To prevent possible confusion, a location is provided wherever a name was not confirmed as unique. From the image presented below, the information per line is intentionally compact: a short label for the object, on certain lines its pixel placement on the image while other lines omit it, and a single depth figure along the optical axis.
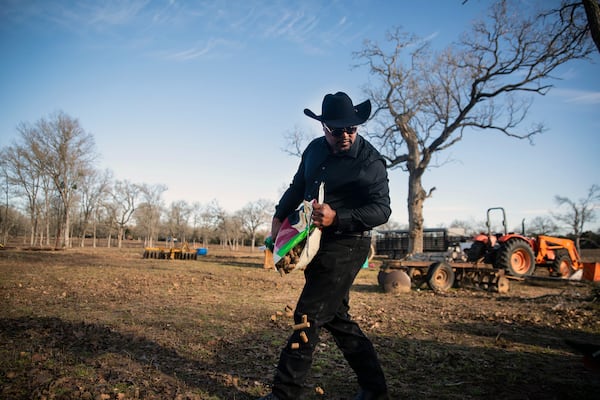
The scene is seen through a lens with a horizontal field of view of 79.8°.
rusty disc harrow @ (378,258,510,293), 11.31
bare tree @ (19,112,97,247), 41.62
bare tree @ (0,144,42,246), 42.22
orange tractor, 12.57
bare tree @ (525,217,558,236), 59.72
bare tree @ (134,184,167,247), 76.50
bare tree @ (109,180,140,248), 70.19
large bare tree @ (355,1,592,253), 20.99
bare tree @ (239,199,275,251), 83.81
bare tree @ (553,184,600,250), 54.50
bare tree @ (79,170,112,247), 60.97
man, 2.53
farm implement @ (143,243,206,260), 26.94
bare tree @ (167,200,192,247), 89.17
